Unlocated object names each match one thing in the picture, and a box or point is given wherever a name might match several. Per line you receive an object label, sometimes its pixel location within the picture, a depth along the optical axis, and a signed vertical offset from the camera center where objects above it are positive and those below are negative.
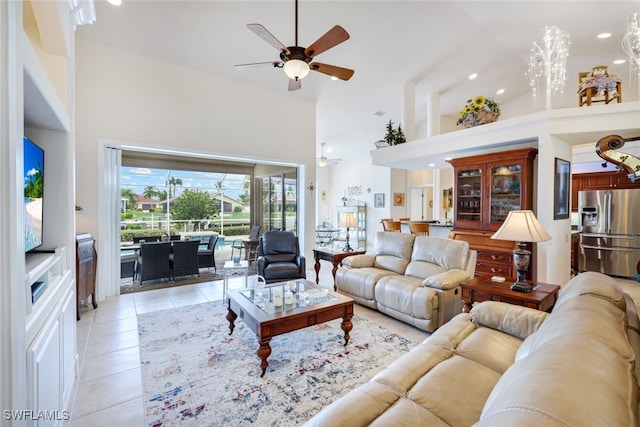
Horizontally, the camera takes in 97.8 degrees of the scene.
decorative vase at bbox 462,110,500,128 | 4.48 +1.53
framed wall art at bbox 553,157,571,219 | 3.81 +0.34
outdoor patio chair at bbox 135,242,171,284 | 4.79 -0.88
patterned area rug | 1.88 -1.34
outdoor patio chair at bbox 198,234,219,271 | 5.67 -0.94
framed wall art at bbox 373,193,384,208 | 9.04 +0.37
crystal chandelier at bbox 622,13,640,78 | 3.66 +2.34
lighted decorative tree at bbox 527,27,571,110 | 3.87 +2.15
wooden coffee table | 2.27 -0.90
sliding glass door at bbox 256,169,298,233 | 6.76 +0.29
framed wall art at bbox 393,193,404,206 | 8.83 +0.39
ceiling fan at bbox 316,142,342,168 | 9.26 +1.90
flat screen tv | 1.53 +0.11
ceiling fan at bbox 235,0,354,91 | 2.59 +1.61
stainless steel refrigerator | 5.23 -0.39
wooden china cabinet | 4.19 +0.23
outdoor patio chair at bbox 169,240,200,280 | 5.04 -0.88
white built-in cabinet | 0.98 -0.07
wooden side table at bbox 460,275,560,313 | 2.34 -0.73
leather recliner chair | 4.23 -0.76
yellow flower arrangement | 4.47 +1.63
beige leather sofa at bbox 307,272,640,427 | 0.64 -0.52
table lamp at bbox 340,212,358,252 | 4.80 -0.17
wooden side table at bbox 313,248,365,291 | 4.53 -0.74
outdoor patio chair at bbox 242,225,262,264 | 5.95 -0.83
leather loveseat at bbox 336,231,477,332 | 2.90 -0.81
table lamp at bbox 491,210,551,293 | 2.41 -0.20
